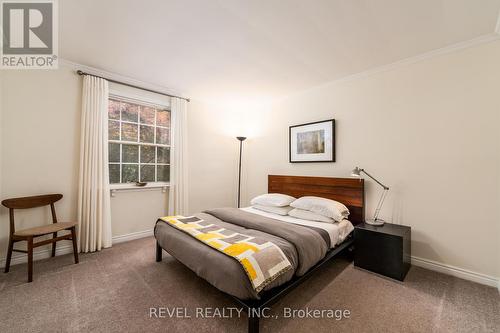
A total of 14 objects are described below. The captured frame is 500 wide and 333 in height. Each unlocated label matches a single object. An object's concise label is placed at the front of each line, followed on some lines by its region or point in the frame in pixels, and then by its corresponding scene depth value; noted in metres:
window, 3.30
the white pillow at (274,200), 3.19
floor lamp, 4.46
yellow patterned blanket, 1.51
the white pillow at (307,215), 2.68
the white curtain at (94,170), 2.86
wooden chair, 2.19
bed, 1.53
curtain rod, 2.83
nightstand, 2.21
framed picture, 3.33
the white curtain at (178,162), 3.72
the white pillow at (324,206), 2.65
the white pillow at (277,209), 3.11
